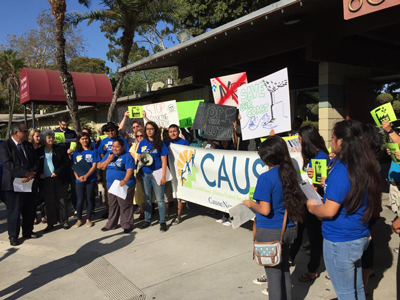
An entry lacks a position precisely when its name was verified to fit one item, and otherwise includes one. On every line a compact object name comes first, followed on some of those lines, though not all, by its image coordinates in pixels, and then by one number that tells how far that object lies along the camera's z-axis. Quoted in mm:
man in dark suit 5000
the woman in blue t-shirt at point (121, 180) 5340
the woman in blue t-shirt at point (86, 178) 5871
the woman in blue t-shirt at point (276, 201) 2590
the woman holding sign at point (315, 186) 3357
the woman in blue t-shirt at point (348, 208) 2232
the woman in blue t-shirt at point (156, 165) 5387
